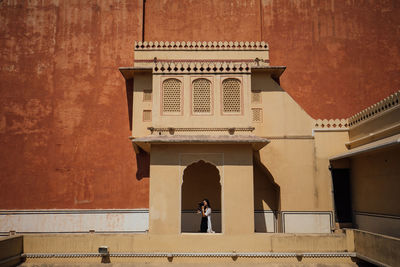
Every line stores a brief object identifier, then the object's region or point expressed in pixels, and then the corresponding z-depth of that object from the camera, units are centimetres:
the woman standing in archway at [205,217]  1012
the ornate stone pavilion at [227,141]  934
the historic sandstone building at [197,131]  871
